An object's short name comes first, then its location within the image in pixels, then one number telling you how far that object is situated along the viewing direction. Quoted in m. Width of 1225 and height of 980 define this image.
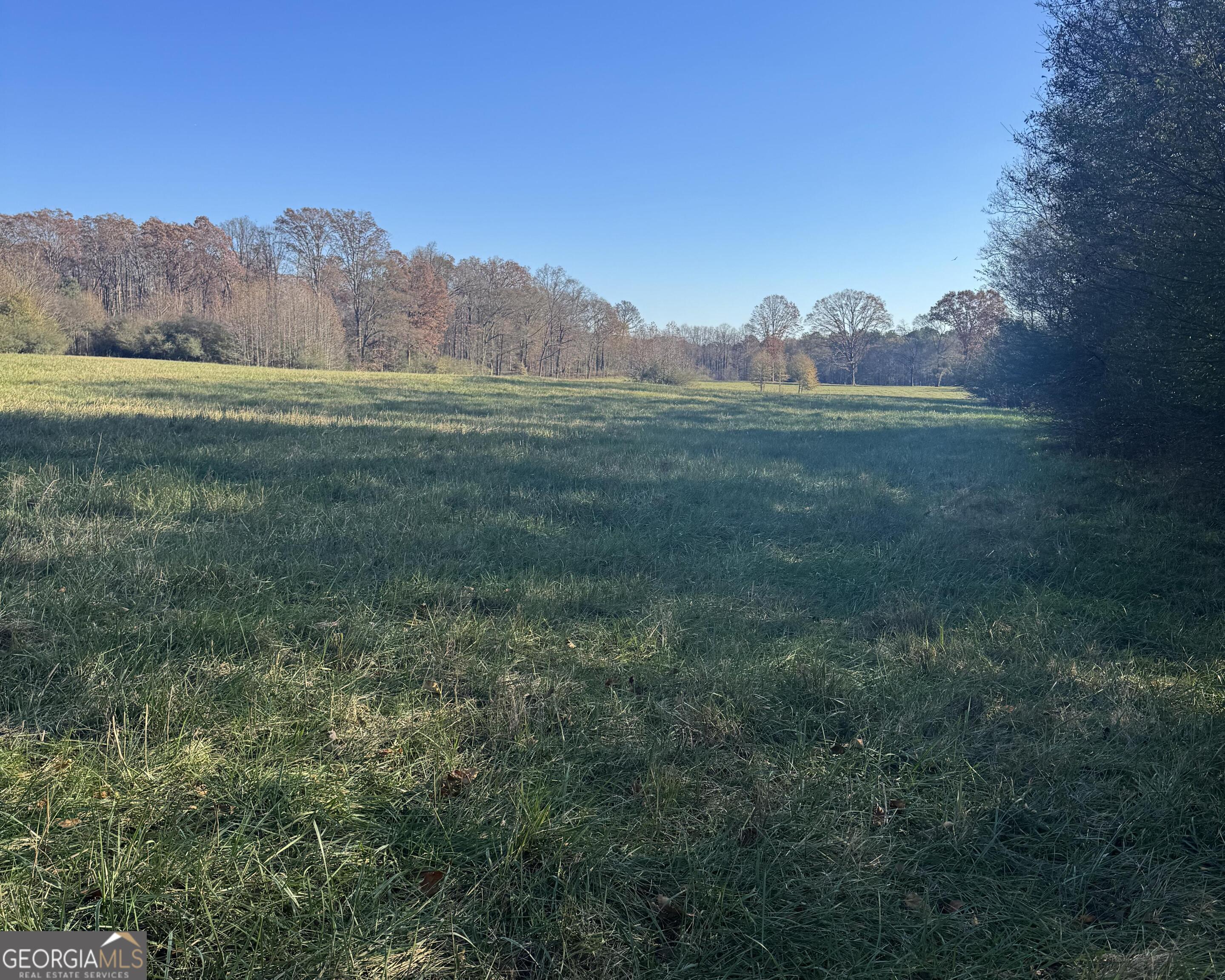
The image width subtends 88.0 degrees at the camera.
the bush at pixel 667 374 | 61.34
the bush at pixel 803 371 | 52.50
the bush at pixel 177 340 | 50.88
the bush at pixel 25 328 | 40.56
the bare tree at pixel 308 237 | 62.69
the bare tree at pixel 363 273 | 63.66
